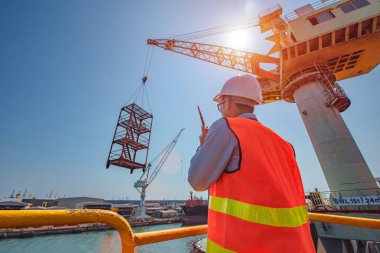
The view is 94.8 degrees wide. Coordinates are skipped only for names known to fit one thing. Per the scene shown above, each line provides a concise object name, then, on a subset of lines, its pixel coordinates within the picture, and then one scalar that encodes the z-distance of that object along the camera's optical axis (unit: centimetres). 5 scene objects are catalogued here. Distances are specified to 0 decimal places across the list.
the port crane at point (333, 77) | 1083
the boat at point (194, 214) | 3966
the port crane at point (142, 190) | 4732
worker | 102
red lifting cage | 1111
